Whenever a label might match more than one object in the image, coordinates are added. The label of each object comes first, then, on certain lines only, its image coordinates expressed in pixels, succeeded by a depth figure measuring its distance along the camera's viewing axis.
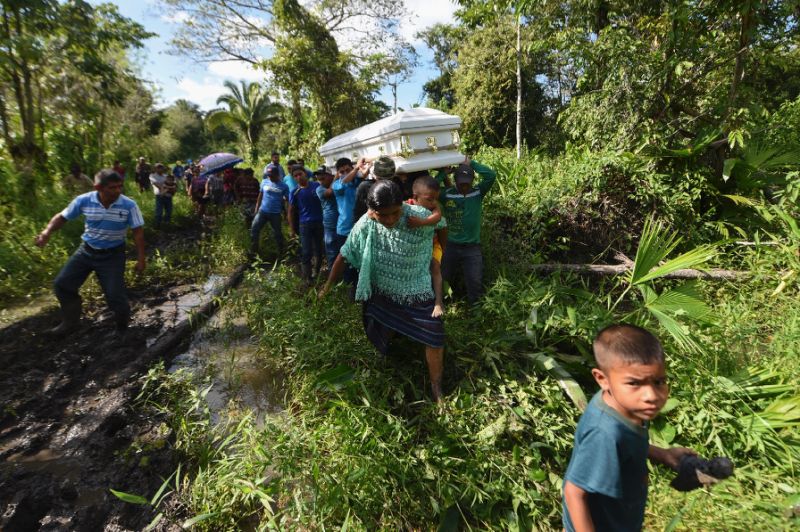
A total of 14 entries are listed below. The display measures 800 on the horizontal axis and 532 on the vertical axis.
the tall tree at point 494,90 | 10.91
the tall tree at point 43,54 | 5.04
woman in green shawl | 2.42
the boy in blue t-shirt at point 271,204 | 5.60
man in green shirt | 3.63
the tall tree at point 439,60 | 19.98
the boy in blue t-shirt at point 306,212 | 4.90
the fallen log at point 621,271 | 4.08
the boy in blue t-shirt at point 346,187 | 4.04
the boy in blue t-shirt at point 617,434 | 1.14
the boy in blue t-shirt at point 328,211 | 4.53
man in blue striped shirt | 3.35
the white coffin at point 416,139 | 3.77
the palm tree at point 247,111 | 23.25
